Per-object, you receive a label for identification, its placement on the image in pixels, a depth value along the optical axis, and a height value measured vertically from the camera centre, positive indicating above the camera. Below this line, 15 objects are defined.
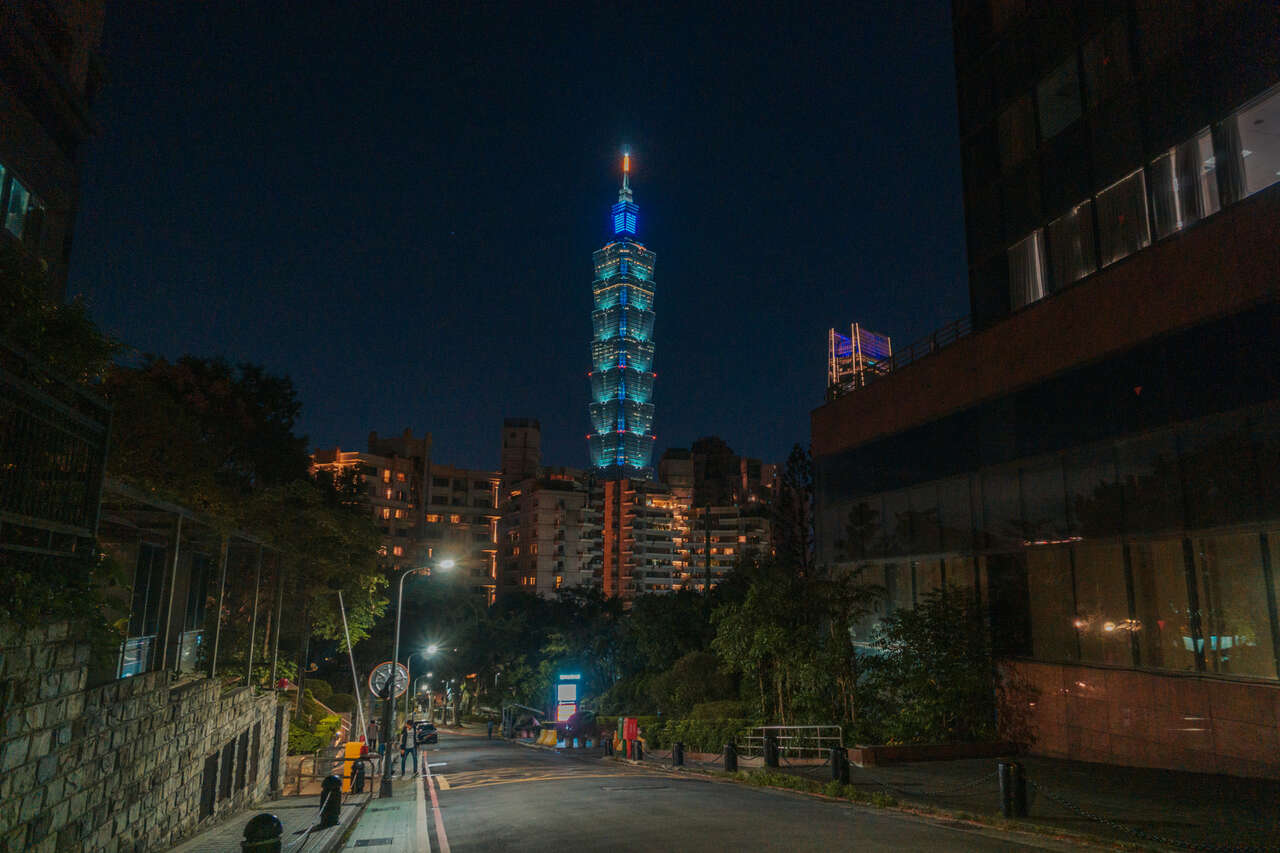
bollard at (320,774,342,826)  14.48 -3.47
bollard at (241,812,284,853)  8.40 -2.34
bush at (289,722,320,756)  26.24 -4.39
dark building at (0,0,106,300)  22.31 +14.33
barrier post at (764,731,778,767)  20.56 -3.60
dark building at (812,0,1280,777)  15.89 +5.13
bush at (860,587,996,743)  20.81 -1.67
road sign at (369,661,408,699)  23.12 -2.02
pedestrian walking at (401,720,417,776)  27.42 -4.68
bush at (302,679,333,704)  41.72 -4.31
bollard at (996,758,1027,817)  12.44 -2.69
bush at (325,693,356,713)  47.47 -5.70
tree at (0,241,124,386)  7.27 +2.61
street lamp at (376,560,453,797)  20.72 -3.27
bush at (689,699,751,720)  29.36 -3.69
